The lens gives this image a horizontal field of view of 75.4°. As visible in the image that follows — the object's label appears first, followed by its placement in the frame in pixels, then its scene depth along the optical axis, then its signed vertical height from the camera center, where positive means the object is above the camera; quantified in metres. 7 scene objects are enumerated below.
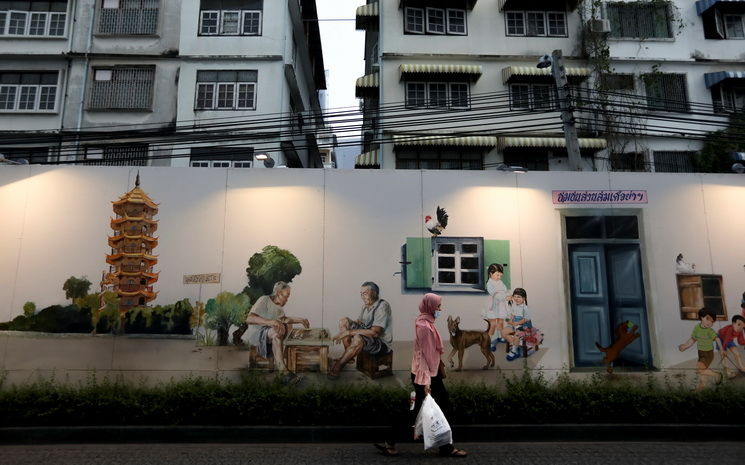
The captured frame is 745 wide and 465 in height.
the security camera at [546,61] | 11.43 +6.07
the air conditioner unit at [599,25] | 16.25 +9.76
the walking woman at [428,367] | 5.09 -0.51
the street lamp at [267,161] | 8.51 +2.72
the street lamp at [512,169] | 8.04 +2.46
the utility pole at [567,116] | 10.27 +4.30
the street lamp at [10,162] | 7.99 +2.57
